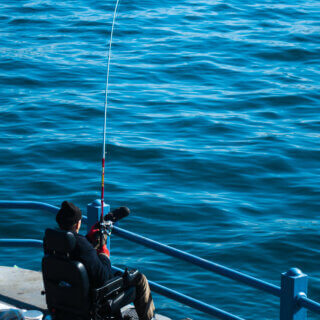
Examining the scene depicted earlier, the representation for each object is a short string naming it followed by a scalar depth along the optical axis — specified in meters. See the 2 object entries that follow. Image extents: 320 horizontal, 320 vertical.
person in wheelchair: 11.01
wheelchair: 10.87
